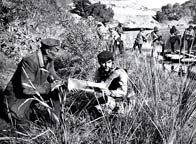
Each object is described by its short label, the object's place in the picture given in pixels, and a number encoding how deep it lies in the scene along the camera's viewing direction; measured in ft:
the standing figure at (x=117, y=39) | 36.81
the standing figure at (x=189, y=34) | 39.55
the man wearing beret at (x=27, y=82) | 9.56
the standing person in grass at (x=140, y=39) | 43.12
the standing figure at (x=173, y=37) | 44.09
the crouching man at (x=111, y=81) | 10.09
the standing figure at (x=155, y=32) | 41.21
